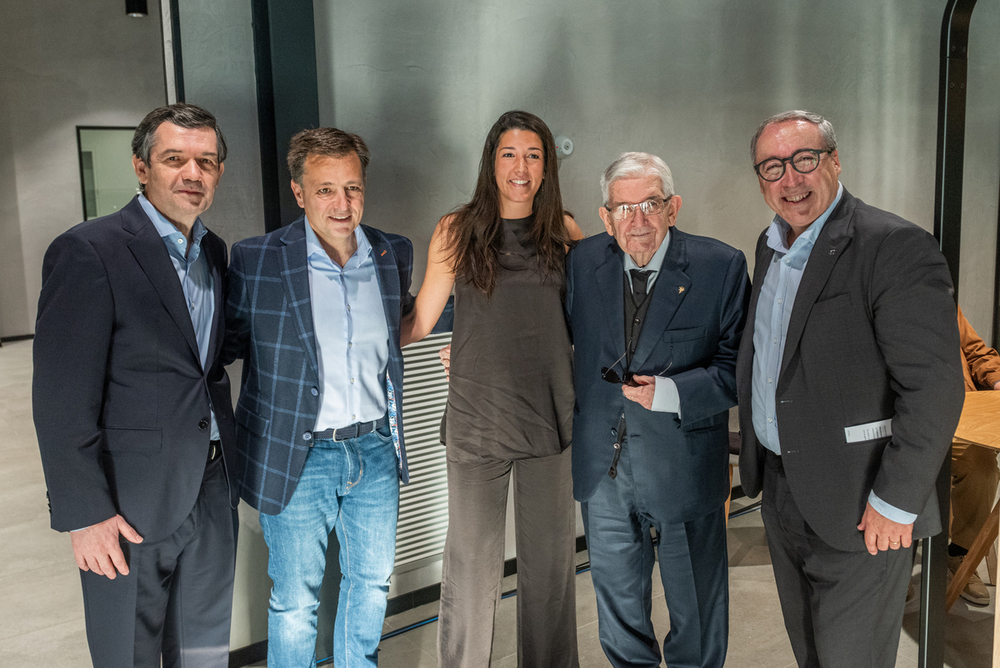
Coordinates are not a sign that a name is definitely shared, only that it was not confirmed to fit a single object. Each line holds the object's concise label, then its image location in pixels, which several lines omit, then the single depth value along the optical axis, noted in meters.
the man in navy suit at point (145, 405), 1.78
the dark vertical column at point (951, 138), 2.41
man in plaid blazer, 2.24
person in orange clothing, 3.58
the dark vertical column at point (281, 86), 2.69
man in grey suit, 1.81
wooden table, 2.89
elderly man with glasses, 2.28
